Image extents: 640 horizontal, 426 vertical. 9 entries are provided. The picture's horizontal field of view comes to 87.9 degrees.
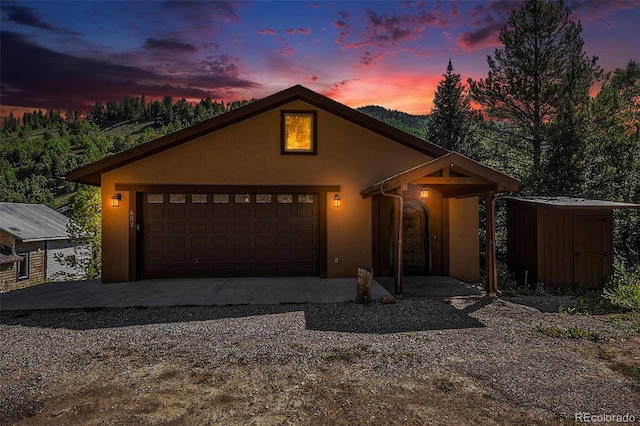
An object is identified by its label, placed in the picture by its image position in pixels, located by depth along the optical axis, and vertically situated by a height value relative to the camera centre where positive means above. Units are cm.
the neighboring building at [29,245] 1862 -163
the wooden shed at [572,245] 839 -70
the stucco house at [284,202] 914 +46
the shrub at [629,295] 589 -149
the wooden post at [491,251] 741 -76
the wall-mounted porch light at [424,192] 927 +71
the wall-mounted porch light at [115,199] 885 +53
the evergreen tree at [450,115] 2264 +723
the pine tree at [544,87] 1453 +607
